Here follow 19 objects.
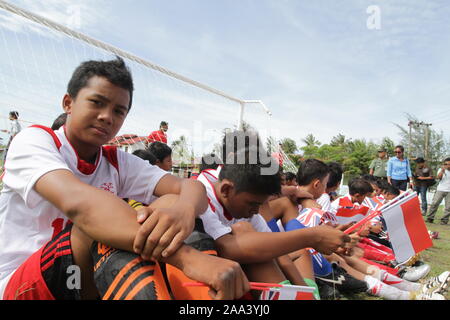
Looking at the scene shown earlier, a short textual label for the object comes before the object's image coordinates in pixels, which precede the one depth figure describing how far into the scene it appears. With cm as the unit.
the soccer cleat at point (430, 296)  220
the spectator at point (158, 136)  541
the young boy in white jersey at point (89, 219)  86
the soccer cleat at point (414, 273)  297
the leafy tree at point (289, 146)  3578
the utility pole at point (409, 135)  3225
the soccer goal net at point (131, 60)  430
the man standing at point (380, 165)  880
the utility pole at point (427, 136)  3236
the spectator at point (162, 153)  392
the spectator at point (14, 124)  444
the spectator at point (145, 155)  315
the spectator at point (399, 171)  783
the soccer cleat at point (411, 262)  316
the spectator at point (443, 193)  761
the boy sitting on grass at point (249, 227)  127
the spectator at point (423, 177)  854
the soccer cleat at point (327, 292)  235
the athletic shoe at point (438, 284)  239
